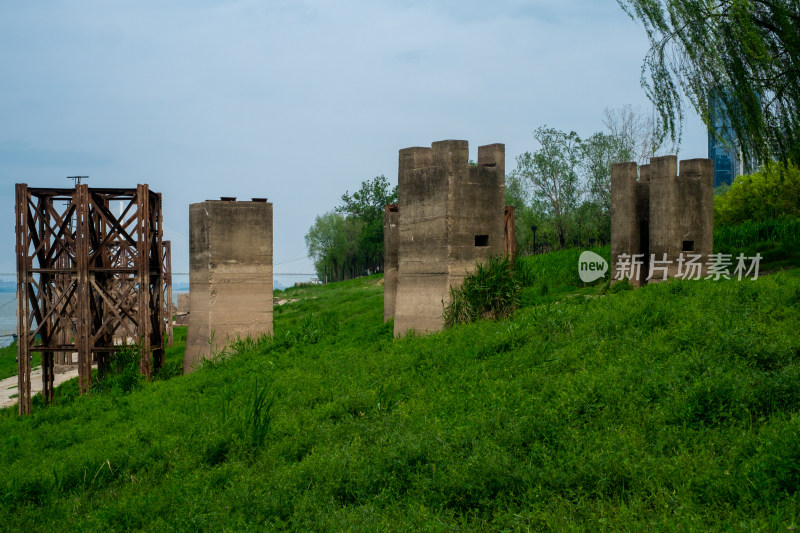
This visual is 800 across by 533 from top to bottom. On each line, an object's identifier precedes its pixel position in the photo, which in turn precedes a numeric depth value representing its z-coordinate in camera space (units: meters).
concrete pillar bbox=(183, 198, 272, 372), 15.41
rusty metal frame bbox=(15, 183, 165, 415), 15.13
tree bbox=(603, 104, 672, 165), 34.78
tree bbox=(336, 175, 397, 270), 55.59
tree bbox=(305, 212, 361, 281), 66.69
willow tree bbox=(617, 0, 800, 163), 14.13
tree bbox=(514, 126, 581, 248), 37.84
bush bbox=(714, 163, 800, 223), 28.25
